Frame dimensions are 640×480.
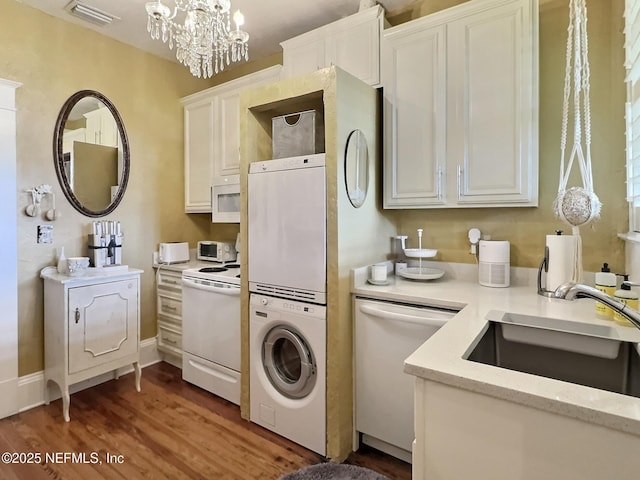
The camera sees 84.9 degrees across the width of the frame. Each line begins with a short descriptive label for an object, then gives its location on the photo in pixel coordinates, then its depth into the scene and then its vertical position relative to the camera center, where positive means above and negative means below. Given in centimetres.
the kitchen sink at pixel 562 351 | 118 -44
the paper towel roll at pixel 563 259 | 167 -13
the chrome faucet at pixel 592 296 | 95 -18
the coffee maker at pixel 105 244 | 279 -9
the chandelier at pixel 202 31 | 172 +107
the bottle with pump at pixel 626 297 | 122 -23
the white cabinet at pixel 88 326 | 241 -68
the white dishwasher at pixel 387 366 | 178 -73
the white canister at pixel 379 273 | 207 -24
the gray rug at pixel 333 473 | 179 -125
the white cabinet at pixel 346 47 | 228 +129
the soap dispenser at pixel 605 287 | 138 -22
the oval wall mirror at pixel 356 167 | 199 +38
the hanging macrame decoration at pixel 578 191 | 147 +18
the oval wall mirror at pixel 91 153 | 273 +66
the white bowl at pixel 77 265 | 254 -24
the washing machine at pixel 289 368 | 199 -84
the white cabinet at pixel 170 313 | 310 -73
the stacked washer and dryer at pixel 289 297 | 198 -39
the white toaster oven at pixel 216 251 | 330 -18
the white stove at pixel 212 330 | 249 -73
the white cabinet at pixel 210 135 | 307 +91
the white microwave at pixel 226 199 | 301 +30
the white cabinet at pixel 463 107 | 185 +72
